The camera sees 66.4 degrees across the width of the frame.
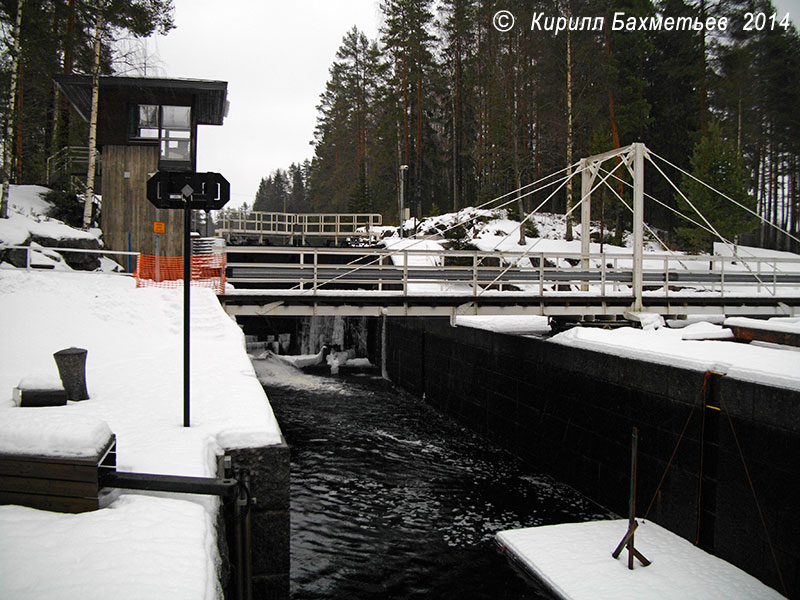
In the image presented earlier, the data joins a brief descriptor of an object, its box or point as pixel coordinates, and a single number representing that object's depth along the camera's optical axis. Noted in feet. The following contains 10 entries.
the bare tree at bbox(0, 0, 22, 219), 62.16
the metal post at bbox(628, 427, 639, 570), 25.50
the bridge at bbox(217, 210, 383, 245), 103.45
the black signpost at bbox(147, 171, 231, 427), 21.20
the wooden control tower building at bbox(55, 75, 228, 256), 62.80
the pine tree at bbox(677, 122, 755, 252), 98.32
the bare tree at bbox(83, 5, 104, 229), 61.98
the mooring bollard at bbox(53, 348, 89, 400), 23.03
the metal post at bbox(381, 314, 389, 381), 83.92
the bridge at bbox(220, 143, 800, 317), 45.09
